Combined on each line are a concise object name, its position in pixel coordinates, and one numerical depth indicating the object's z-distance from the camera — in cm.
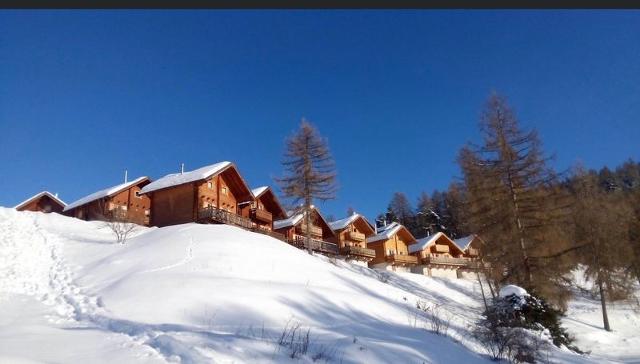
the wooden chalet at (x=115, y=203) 4028
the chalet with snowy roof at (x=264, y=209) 4222
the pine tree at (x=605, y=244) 2953
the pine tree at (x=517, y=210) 2216
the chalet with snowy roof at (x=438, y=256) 5241
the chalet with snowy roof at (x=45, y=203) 4668
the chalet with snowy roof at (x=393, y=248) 5147
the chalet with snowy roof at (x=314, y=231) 4103
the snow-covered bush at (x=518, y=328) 1088
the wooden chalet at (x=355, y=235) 4800
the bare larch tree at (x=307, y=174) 3403
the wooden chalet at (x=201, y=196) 3519
